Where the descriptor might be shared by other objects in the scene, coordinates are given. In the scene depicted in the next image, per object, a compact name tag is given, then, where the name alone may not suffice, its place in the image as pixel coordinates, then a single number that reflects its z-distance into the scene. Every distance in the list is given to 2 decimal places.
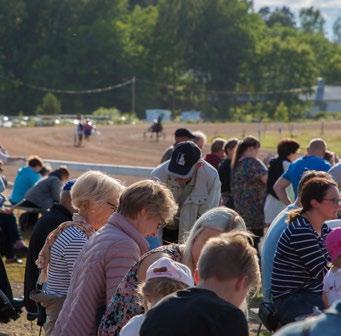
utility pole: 105.28
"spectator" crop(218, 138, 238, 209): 12.68
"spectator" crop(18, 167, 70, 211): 15.29
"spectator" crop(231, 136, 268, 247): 12.08
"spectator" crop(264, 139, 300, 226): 12.09
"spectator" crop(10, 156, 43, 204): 17.41
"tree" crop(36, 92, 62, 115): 88.25
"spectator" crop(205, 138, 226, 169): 13.57
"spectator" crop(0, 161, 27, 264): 14.31
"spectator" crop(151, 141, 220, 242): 9.68
